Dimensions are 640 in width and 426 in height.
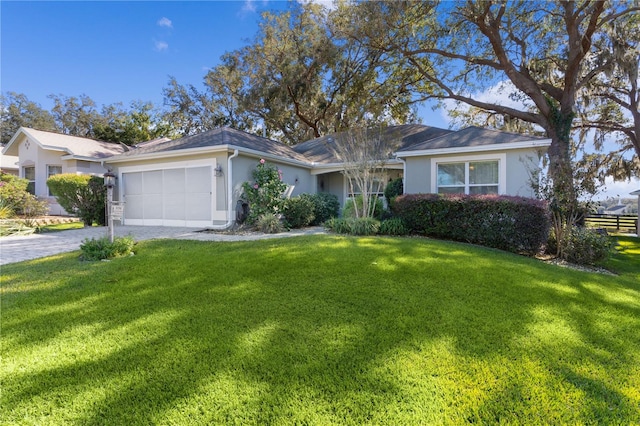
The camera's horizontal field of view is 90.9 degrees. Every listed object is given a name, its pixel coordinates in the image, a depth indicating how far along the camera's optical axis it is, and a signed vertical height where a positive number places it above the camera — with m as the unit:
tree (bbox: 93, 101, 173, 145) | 24.81 +6.91
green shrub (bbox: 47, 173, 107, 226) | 12.11 +0.40
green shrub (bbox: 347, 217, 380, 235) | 8.59 -0.58
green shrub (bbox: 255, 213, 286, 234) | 9.73 -0.61
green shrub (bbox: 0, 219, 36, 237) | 9.93 -0.75
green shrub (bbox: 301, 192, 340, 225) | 12.00 -0.04
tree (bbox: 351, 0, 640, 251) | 11.76 +6.80
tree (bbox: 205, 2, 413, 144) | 15.05 +7.32
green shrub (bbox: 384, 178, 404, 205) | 12.51 +0.64
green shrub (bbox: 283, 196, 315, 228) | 11.06 -0.21
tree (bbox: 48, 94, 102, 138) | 30.88 +9.09
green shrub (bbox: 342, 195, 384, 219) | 10.73 -0.14
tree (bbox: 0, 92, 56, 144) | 30.95 +8.97
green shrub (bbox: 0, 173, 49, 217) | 12.76 +0.24
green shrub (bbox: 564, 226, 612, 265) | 7.50 -1.03
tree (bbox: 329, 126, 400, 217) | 9.80 +1.63
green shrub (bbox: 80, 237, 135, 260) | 5.82 -0.84
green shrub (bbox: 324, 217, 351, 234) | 8.88 -0.60
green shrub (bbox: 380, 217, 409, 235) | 8.74 -0.64
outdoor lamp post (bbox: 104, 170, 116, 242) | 6.27 +0.20
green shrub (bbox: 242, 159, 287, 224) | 10.50 +0.44
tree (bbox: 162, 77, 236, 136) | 25.38 +8.01
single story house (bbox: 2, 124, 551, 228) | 10.34 +1.30
